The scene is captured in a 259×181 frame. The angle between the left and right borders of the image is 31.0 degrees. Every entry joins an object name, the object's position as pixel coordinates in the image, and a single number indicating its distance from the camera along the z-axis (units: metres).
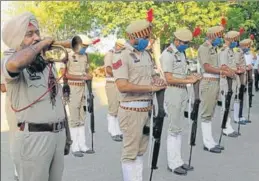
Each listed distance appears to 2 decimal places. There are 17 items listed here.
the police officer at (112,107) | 8.78
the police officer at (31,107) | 3.15
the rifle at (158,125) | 4.72
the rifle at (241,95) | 9.33
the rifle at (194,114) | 6.43
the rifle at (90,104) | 7.42
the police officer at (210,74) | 7.23
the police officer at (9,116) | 4.58
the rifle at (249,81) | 9.93
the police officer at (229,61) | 8.21
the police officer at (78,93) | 7.09
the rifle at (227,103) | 7.97
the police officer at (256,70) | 11.32
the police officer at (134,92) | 4.61
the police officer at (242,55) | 9.20
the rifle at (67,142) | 3.58
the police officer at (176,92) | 5.97
